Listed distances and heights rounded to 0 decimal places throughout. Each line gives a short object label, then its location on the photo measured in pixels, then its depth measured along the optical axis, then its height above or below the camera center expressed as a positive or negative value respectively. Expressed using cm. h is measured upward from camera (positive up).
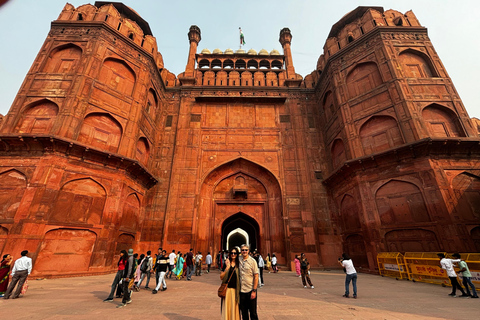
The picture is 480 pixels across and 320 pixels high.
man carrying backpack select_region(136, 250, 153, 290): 761 -52
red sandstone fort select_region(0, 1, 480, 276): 1073 +597
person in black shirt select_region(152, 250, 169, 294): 738 -54
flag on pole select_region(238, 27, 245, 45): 2647 +2419
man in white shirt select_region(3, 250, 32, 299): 613 -64
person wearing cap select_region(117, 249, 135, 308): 538 -70
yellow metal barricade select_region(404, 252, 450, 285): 838 -74
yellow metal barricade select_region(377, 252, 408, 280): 987 -71
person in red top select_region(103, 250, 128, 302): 582 -50
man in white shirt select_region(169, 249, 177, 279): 1007 -56
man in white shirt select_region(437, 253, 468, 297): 648 -60
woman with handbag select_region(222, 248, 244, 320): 344 -62
